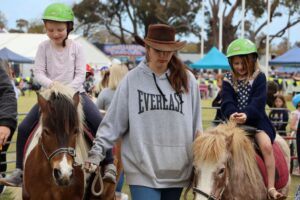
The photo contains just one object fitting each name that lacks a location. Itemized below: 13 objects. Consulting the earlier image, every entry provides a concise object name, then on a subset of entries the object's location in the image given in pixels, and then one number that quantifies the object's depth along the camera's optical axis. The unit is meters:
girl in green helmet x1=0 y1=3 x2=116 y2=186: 5.55
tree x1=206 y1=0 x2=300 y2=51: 56.47
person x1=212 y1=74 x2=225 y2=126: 11.21
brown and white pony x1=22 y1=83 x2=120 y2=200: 4.66
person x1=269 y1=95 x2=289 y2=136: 12.85
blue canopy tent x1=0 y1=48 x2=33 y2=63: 32.14
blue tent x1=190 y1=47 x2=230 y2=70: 26.70
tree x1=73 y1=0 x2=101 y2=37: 64.69
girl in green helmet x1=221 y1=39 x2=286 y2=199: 5.10
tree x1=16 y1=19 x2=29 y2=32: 93.75
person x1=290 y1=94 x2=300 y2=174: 11.38
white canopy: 50.75
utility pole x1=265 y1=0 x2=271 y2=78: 35.54
